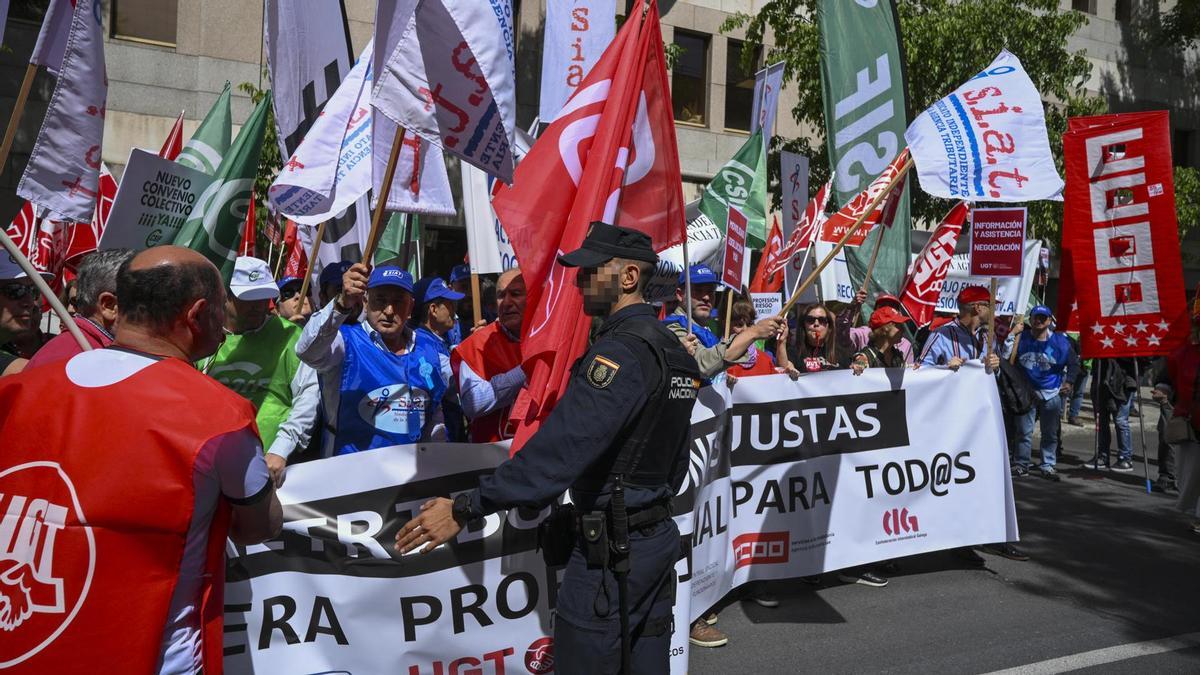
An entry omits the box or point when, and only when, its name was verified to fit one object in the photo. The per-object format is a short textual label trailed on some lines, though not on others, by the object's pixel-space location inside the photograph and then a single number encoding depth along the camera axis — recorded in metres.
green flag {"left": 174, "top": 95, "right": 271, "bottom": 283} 5.16
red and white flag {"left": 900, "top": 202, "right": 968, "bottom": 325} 8.98
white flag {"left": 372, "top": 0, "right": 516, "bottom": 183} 3.74
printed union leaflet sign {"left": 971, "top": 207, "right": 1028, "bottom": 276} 7.27
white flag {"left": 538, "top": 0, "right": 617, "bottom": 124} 8.59
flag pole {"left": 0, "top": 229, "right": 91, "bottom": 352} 2.62
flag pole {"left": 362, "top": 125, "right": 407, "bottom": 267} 3.58
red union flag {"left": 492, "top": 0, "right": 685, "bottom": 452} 3.73
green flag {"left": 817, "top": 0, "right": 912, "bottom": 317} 8.26
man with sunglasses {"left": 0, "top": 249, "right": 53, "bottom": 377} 3.99
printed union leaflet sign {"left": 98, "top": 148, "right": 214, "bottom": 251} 5.09
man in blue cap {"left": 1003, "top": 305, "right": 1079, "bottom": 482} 10.45
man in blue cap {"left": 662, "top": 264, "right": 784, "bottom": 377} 4.50
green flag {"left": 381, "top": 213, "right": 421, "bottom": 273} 8.27
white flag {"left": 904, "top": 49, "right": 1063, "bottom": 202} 6.02
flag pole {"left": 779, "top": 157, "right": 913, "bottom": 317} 4.98
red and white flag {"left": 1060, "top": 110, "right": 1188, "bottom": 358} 7.88
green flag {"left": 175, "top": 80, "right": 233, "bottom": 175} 6.94
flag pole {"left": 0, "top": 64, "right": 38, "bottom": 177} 4.04
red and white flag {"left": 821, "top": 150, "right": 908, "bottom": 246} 7.17
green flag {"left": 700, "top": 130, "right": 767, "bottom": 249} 8.70
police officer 2.90
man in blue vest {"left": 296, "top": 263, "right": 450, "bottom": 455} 4.29
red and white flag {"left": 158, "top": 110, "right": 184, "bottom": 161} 7.81
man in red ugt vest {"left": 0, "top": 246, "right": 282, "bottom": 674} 2.14
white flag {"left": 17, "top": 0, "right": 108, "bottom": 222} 4.58
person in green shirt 4.41
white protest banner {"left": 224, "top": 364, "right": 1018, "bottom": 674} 3.79
